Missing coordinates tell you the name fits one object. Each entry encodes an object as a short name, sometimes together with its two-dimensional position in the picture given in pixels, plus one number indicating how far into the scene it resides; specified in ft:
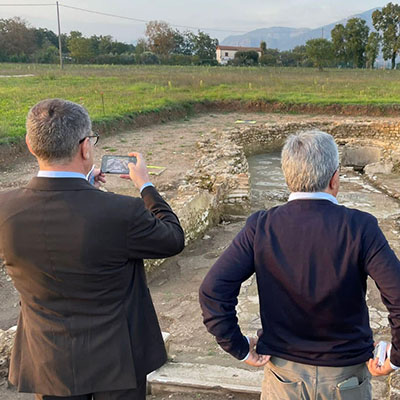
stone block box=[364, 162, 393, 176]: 41.75
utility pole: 117.50
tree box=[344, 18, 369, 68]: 181.27
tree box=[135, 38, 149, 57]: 213.34
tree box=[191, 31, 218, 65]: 222.40
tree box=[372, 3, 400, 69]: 182.91
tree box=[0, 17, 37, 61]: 168.45
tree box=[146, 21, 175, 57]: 198.70
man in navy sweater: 5.32
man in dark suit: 5.53
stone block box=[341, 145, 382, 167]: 50.39
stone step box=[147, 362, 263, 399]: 9.07
